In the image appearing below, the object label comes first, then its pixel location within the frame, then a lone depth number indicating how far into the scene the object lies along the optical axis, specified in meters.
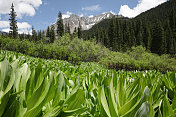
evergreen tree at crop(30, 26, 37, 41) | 71.86
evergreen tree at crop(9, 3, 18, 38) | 47.53
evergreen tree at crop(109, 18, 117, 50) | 54.72
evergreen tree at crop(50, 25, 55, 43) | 66.56
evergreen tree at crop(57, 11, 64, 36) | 58.47
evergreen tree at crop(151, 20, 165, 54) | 44.62
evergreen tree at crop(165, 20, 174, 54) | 42.38
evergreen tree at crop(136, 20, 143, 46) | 50.19
